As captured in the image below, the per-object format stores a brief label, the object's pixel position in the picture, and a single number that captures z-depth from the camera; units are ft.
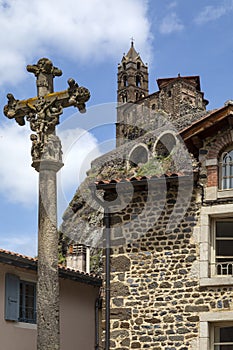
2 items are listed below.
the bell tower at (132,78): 312.91
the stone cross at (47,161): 29.68
